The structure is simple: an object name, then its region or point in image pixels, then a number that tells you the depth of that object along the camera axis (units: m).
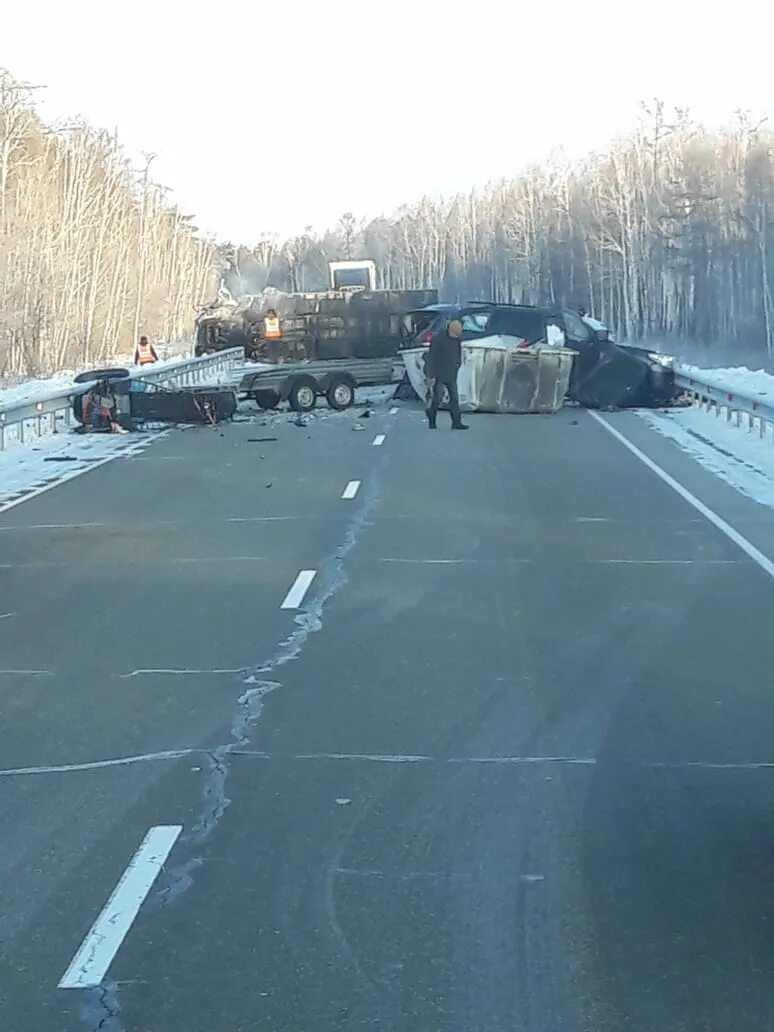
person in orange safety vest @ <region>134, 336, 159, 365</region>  50.35
